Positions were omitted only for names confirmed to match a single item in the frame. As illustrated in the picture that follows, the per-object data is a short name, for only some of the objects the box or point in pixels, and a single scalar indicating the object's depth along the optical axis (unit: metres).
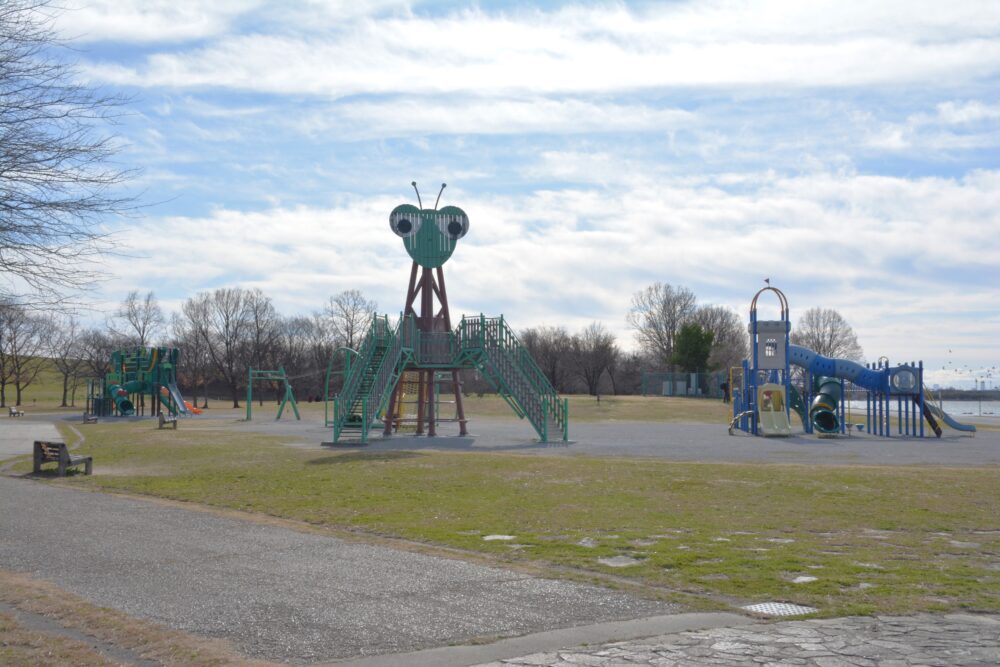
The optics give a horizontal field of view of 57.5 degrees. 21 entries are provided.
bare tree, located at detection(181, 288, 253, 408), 96.75
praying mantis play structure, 30.97
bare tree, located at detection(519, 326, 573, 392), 106.81
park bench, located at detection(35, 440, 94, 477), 20.70
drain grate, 7.81
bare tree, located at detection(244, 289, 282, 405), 97.75
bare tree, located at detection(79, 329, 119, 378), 85.80
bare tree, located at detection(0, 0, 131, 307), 8.91
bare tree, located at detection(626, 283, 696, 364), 103.12
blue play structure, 37.06
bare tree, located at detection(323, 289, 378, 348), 101.00
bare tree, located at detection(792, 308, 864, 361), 104.69
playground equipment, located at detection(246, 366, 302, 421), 51.84
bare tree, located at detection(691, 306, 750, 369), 99.56
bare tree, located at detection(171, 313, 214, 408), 95.75
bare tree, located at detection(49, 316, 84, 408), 79.38
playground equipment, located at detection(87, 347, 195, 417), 58.16
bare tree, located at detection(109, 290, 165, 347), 91.99
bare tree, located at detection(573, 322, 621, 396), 102.56
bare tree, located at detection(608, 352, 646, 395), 108.12
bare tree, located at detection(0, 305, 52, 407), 68.24
